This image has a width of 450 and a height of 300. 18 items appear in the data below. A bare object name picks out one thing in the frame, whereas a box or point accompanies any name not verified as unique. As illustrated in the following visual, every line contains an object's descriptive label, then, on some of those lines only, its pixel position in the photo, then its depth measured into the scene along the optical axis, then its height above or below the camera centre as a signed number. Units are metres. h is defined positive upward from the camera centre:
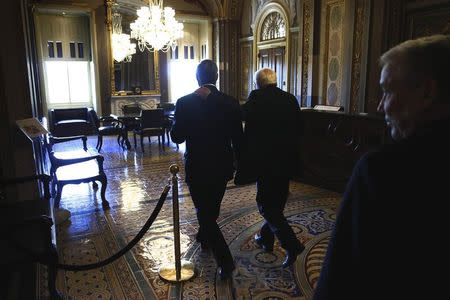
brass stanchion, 2.74 -1.33
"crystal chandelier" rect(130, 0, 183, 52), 8.23 +1.35
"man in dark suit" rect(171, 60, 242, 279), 2.61 -0.40
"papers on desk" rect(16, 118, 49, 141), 3.16 -0.34
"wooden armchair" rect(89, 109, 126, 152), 8.41 -0.96
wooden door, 9.38 +0.61
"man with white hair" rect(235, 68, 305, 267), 2.71 -0.45
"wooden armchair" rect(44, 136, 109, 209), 4.52 -1.09
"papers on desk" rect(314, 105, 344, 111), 7.09 -0.44
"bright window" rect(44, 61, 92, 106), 11.25 +0.15
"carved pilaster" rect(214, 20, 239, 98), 11.23 +0.94
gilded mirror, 11.28 +0.47
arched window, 9.38 +1.47
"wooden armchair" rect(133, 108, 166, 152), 8.18 -0.81
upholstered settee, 8.82 -0.83
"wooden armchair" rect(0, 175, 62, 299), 2.15 -0.96
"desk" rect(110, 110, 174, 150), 8.59 -0.84
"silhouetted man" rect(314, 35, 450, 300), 0.88 -0.25
